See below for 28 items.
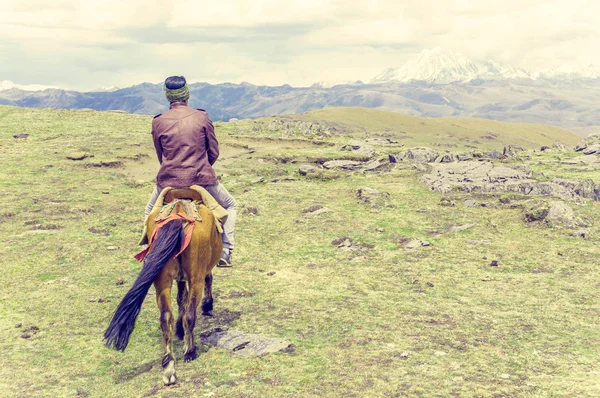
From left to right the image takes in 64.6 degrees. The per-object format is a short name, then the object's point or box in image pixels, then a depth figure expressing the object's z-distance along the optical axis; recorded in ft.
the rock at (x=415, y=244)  49.11
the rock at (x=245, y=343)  27.32
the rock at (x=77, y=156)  88.79
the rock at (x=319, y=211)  60.88
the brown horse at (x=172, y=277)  23.73
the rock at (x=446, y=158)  105.70
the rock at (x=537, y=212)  55.88
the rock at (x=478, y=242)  50.03
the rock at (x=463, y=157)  110.16
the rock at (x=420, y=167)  90.08
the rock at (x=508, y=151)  123.59
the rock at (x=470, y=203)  64.47
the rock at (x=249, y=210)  60.29
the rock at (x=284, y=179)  81.48
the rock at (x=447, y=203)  65.32
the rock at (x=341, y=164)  94.27
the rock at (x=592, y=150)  123.22
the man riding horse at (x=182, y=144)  27.66
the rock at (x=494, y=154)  123.19
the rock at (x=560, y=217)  54.24
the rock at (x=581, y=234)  50.77
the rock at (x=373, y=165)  94.48
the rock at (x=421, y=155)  107.55
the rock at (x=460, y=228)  54.34
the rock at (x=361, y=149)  109.97
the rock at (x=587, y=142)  134.44
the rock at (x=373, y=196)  65.72
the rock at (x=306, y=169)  86.92
